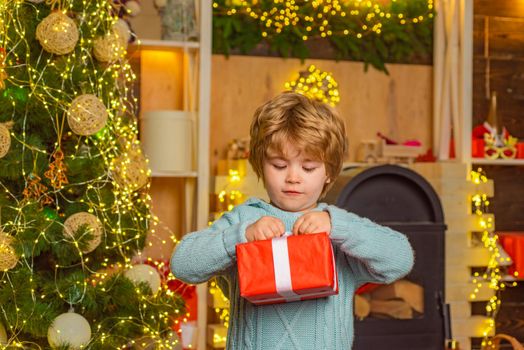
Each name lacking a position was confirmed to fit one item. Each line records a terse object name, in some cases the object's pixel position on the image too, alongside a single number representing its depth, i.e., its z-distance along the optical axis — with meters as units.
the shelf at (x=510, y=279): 4.10
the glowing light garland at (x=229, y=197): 3.75
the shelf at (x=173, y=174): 3.68
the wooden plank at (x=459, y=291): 3.96
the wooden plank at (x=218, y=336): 3.75
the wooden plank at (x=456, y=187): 3.95
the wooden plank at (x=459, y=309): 3.96
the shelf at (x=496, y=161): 4.05
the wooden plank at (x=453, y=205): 3.96
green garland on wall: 3.97
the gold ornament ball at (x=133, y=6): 3.66
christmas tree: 2.80
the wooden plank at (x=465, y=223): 3.97
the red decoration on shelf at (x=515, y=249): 4.07
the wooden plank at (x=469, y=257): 3.96
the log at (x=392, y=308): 3.72
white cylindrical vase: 3.69
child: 1.64
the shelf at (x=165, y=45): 3.71
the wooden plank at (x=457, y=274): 3.95
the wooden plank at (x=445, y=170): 3.94
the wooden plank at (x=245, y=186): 3.75
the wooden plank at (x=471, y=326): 3.99
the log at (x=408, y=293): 3.74
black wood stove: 3.67
